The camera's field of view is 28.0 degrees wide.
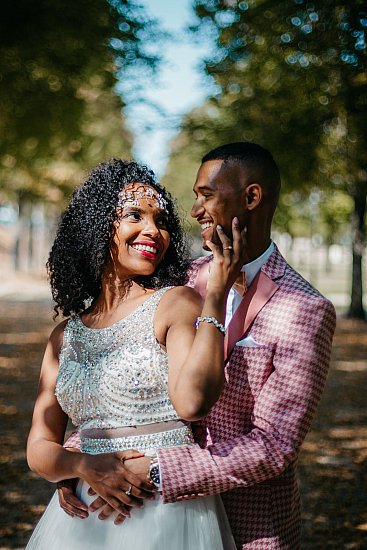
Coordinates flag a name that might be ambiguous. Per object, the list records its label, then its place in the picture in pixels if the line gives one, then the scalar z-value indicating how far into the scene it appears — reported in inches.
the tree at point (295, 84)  350.0
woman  85.9
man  84.7
